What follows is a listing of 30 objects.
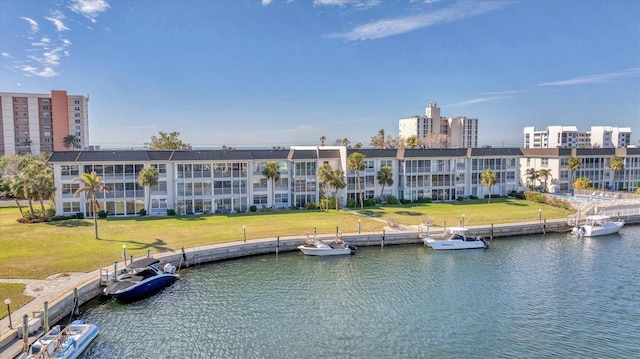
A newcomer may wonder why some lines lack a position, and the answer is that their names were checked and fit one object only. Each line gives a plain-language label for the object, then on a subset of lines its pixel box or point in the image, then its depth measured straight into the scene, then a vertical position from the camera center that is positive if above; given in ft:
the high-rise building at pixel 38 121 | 395.75 +43.49
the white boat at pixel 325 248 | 130.93 -26.10
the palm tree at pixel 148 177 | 169.78 -4.44
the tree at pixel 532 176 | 240.73 -7.14
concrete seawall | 78.43 -25.68
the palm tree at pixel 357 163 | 191.52 +0.80
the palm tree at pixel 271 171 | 191.21 -2.70
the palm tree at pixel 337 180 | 185.37 -6.75
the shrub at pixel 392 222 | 157.62 -22.00
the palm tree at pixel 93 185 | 129.98 -5.78
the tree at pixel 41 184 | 154.30 -6.51
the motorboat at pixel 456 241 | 140.36 -25.84
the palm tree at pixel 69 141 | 361.51 +22.03
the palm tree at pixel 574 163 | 230.68 +0.12
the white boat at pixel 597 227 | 160.56 -24.69
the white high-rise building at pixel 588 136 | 567.18 +37.26
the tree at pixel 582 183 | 218.38 -10.38
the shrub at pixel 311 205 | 194.90 -18.80
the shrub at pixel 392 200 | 210.26 -17.84
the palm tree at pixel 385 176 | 206.08 -5.66
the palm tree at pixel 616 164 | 239.50 -0.57
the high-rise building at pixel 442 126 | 604.49 +55.38
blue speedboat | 92.68 -26.62
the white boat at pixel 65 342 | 64.23 -28.55
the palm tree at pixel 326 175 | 185.68 -4.47
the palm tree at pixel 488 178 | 211.41 -7.19
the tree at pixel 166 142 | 302.66 +17.44
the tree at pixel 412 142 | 304.56 +16.34
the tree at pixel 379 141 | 362.70 +21.05
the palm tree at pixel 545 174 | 237.66 -5.97
